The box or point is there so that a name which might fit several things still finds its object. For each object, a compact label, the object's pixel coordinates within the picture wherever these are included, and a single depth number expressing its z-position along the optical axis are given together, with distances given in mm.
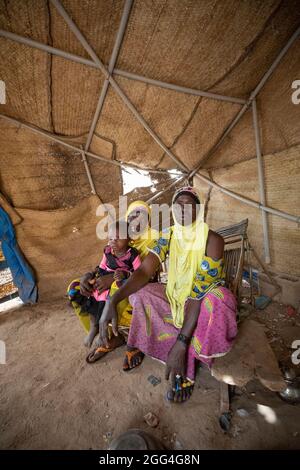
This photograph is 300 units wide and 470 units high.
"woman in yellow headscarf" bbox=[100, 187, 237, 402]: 1877
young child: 2533
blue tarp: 3659
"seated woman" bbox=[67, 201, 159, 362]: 2527
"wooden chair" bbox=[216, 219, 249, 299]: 2609
